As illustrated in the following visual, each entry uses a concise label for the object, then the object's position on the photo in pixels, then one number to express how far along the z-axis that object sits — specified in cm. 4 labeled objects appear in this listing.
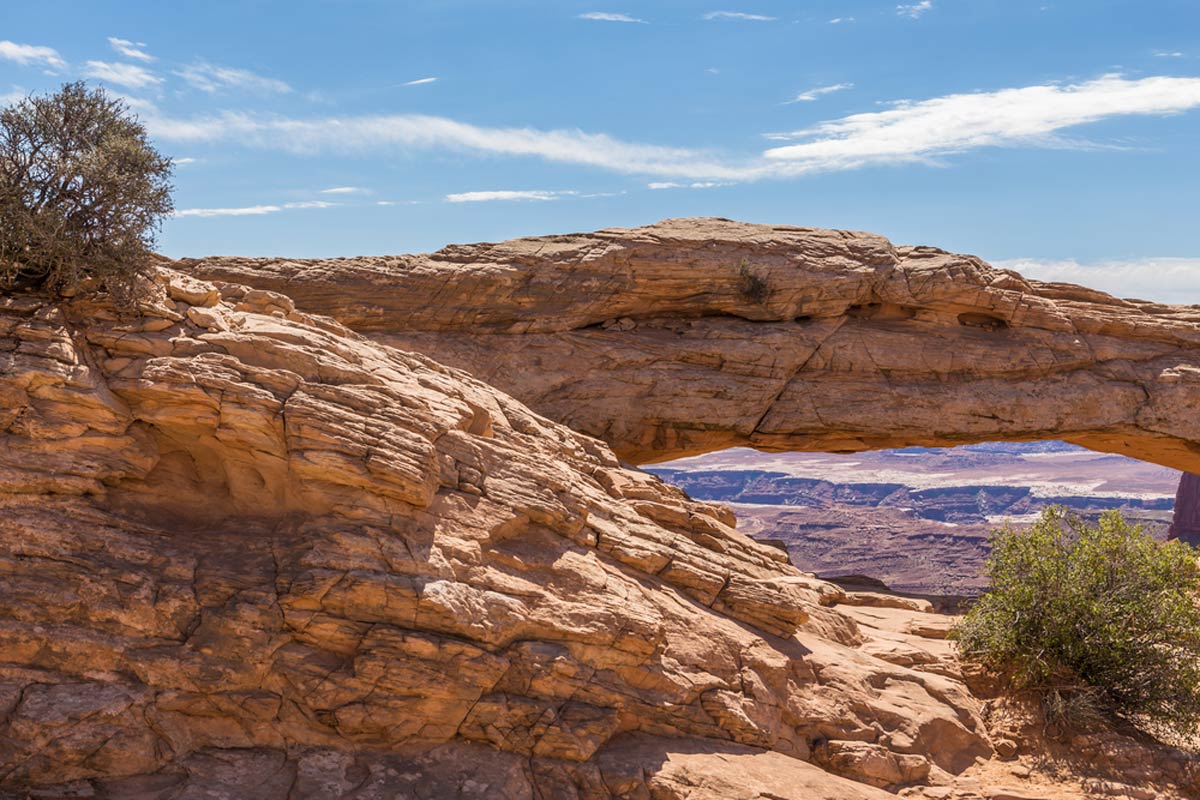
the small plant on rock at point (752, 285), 3195
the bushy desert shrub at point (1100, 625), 2067
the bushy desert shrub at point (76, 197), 1603
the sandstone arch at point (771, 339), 3112
